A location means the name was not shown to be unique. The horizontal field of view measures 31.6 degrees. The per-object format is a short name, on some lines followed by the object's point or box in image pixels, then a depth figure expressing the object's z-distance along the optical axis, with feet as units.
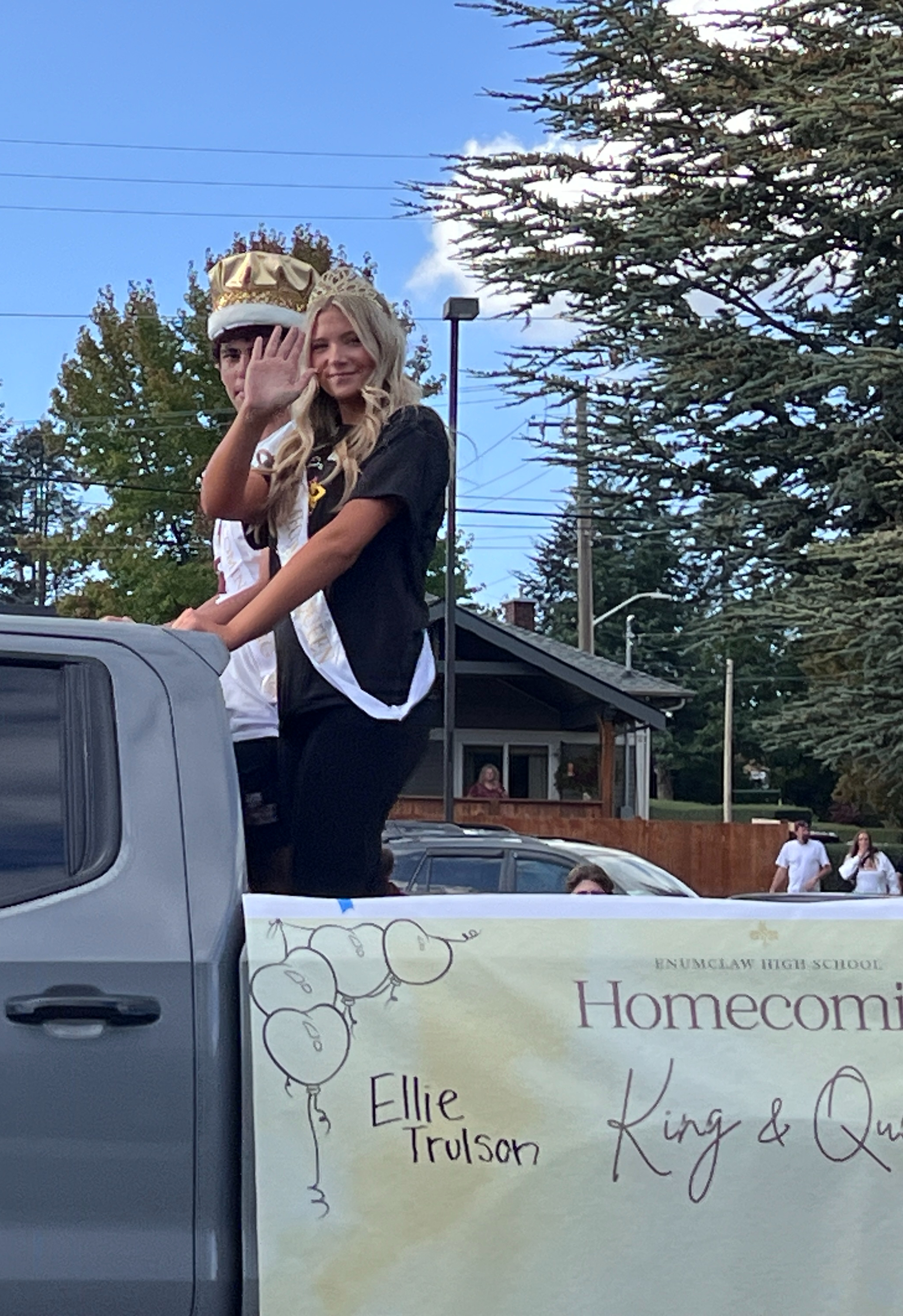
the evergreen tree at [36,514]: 98.99
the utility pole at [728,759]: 163.22
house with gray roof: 87.56
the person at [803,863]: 61.05
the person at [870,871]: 56.34
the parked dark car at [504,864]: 36.88
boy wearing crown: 10.08
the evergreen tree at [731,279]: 57.26
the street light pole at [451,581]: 64.23
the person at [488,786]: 78.95
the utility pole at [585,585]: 90.17
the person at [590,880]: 24.13
